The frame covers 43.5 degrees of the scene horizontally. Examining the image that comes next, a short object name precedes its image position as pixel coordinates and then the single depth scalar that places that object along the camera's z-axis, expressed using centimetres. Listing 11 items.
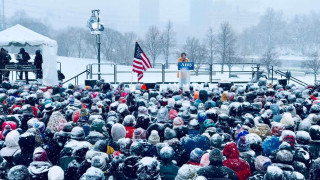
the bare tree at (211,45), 6650
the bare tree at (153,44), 7394
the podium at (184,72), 1867
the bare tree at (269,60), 5255
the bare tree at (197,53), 6412
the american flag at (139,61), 1459
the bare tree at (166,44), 7251
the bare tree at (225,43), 6250
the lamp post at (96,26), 2314
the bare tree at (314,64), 4945
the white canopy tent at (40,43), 2127
